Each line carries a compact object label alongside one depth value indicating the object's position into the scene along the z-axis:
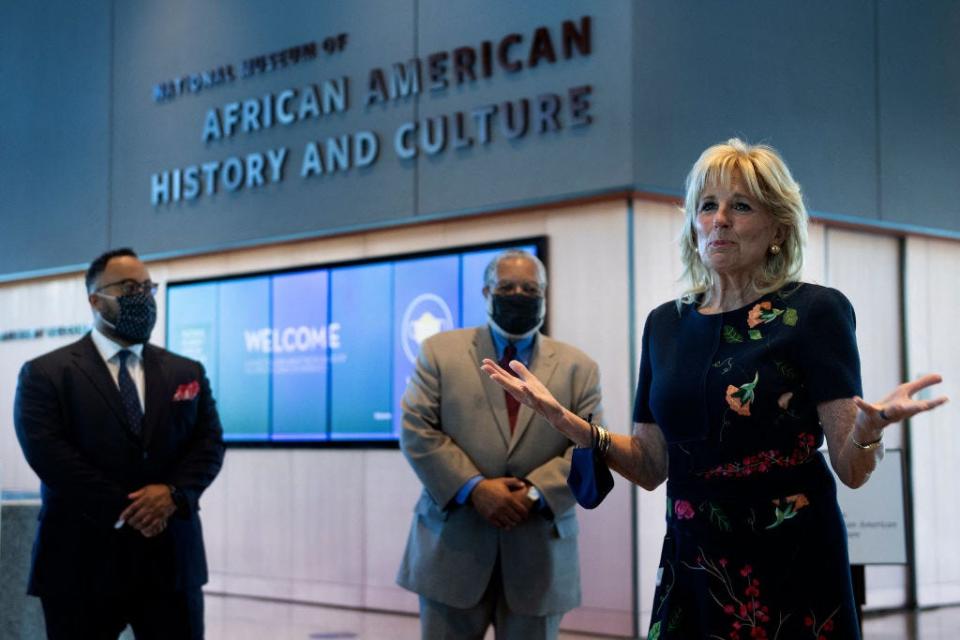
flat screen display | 8.18
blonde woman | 2.16
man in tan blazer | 4.12
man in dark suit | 3.94
